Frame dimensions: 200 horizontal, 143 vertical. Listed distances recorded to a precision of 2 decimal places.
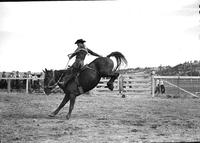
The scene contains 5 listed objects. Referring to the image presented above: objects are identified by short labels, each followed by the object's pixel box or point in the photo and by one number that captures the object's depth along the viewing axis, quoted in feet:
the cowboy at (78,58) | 27.66
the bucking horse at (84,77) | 28.17
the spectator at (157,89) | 62.22
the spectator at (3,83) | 67.60
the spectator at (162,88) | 61.99
